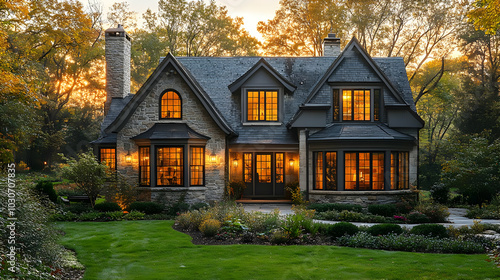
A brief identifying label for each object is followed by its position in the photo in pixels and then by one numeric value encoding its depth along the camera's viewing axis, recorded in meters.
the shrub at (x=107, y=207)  18.48
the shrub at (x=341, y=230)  13.18
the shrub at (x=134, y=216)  17.59
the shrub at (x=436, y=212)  16.53
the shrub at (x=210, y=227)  13.65
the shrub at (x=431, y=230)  13.07
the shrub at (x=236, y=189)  21.30
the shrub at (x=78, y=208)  18.28
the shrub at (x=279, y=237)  12.80
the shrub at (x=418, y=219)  16.42
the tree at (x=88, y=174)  18.59
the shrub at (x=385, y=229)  13.25
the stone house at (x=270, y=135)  19.77
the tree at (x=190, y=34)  38.97
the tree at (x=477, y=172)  20.56
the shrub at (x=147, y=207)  18.61
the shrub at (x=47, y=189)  19.14
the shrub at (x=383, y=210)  17.89
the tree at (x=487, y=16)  12.87
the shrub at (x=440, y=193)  22.38
